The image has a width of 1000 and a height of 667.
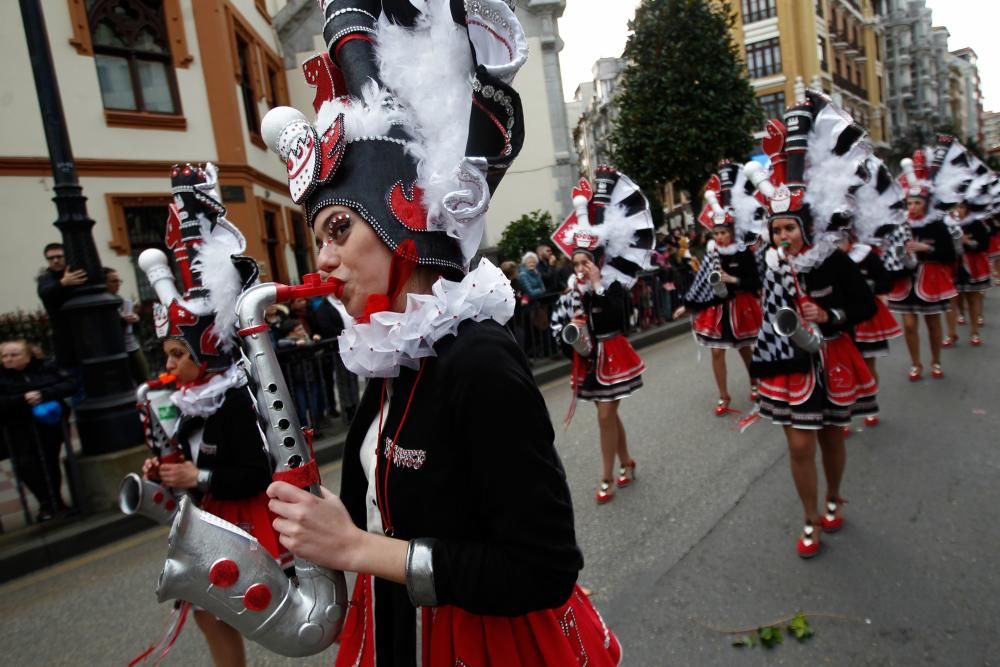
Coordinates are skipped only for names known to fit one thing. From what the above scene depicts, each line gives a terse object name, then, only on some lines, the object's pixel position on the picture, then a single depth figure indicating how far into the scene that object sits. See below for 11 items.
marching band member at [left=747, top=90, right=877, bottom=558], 3.63
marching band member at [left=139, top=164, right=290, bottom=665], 2.58
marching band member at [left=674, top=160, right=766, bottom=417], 6.59
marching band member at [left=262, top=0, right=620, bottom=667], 1.29
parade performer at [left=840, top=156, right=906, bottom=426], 4.83
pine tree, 18.30
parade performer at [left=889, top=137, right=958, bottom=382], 6.98
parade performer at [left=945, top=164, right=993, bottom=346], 8.38
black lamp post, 4.99
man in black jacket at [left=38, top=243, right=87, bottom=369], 6.00
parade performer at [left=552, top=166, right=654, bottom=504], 4.75
